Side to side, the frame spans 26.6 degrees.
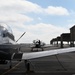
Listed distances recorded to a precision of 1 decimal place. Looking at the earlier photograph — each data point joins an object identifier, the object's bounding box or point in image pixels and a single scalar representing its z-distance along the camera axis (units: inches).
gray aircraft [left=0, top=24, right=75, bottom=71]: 286.1
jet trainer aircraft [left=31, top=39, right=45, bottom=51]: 1549.3
